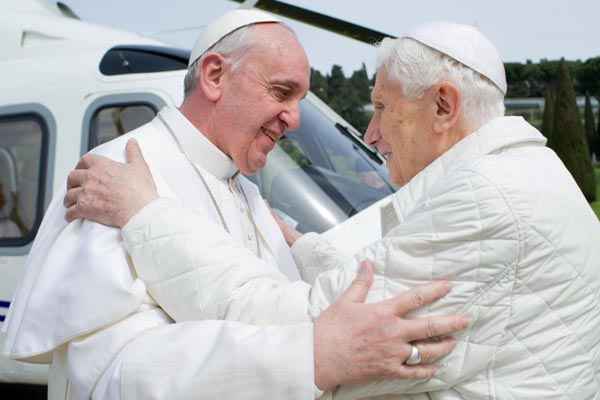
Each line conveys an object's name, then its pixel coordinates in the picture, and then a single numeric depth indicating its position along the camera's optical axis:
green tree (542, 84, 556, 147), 33.79
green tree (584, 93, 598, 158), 49.28
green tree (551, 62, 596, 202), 28.50
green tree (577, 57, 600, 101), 85.50
